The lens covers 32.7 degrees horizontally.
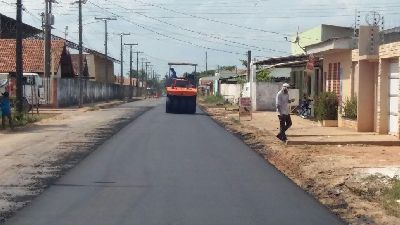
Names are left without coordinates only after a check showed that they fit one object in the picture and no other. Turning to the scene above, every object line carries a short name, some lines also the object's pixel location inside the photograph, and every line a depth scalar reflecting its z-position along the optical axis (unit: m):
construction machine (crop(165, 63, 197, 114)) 42.75
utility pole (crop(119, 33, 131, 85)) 92.96
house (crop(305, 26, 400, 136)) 21.50
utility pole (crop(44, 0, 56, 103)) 46.25
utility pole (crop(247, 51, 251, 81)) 55.13
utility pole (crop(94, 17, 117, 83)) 80.42
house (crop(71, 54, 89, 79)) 74.04
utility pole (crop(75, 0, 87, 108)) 53.25
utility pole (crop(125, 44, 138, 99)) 114.38
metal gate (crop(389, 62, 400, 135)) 20.96
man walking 21.34
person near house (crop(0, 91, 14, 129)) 26.73
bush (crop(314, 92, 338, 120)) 27.45
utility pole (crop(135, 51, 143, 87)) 130.25
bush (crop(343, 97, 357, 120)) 24.84
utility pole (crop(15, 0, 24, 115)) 32.04
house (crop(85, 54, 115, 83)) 91.06
